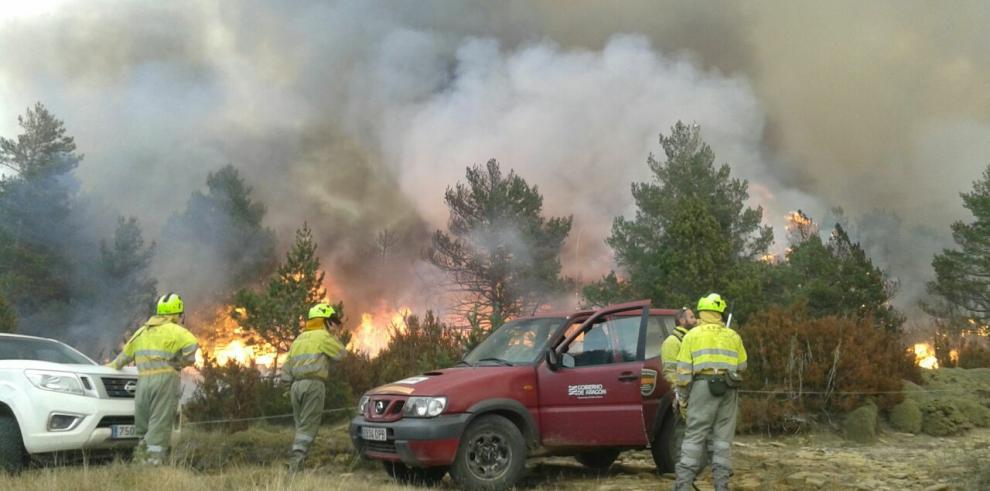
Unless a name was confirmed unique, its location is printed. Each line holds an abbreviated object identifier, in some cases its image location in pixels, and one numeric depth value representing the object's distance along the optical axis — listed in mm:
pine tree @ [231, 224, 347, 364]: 28953
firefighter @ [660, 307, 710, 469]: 7059
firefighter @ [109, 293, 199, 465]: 7117
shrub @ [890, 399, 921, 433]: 13035
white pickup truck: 6828
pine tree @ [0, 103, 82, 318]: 33562
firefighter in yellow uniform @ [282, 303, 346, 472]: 8055
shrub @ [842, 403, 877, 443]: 12258
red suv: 6875
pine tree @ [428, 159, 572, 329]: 34625
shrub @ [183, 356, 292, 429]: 13469
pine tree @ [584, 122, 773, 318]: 22141
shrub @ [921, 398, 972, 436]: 13172
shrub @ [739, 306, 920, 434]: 12820
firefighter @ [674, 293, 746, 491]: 6445
